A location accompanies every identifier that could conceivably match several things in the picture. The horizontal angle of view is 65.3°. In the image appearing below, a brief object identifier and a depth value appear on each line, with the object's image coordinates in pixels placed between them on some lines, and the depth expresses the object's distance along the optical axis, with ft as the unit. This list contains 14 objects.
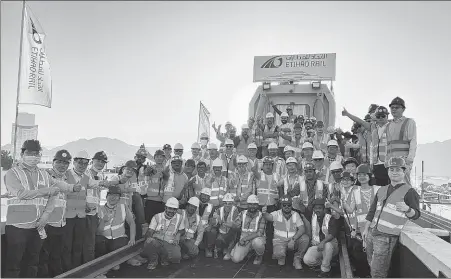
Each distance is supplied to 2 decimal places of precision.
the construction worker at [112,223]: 18.28
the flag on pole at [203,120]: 51.91
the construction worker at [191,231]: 19.45
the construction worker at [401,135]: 16.75
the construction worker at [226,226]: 20.13
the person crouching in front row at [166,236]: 18.01
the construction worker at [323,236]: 17.46
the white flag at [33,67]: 27.32
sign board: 41.93
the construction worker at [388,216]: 12.66
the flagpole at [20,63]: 24.90
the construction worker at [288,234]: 18.61
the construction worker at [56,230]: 15.03
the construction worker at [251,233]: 18.98
